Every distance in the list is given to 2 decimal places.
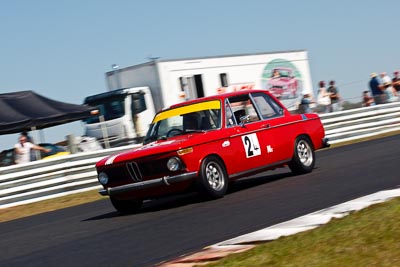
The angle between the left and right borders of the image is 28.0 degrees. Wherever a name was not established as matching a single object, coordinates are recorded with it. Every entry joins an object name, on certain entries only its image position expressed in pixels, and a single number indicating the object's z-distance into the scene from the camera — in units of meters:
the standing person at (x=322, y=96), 25.00
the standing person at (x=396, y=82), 26.17
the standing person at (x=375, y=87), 24.47
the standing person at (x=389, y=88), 24.33
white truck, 24.84
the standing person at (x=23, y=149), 17.53
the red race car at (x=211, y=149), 10.11
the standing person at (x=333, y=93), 25.04
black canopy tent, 19.67
